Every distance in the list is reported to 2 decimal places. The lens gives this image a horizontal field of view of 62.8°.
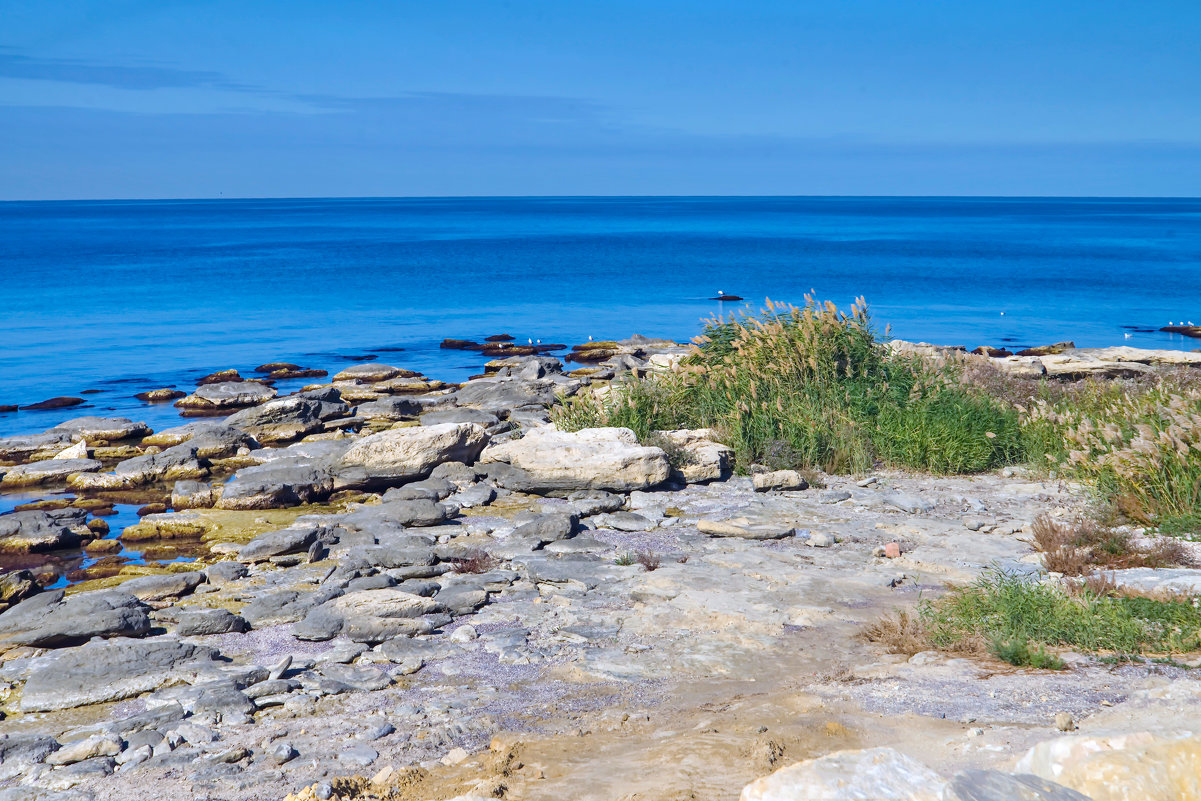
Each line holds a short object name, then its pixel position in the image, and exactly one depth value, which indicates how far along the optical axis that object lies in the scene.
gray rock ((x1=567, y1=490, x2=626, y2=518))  11.50
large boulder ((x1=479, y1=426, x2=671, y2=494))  12.20
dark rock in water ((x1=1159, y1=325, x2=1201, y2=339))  35.09
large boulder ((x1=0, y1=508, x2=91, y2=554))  11.55
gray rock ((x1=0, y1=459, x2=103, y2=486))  15.27
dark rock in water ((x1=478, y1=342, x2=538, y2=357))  33.12
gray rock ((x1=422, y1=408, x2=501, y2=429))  17.06
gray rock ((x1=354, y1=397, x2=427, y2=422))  19.67
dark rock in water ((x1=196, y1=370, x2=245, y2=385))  26.53
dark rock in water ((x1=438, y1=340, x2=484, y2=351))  34.81
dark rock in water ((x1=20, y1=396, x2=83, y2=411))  23.75
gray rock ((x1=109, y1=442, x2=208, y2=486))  14.84
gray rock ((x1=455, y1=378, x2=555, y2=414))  19.59
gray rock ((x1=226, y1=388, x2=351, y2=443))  17.97
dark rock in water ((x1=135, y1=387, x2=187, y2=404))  24.38
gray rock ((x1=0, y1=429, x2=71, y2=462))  16.98
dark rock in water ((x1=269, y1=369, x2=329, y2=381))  28.05
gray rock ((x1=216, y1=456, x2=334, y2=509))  12.88
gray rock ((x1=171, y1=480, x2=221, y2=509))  13.33
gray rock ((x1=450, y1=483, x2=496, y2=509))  12.27
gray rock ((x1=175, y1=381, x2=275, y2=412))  22.44
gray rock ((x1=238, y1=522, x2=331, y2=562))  10.49
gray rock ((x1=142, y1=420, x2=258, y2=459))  16.38
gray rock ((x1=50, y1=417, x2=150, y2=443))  18.11
